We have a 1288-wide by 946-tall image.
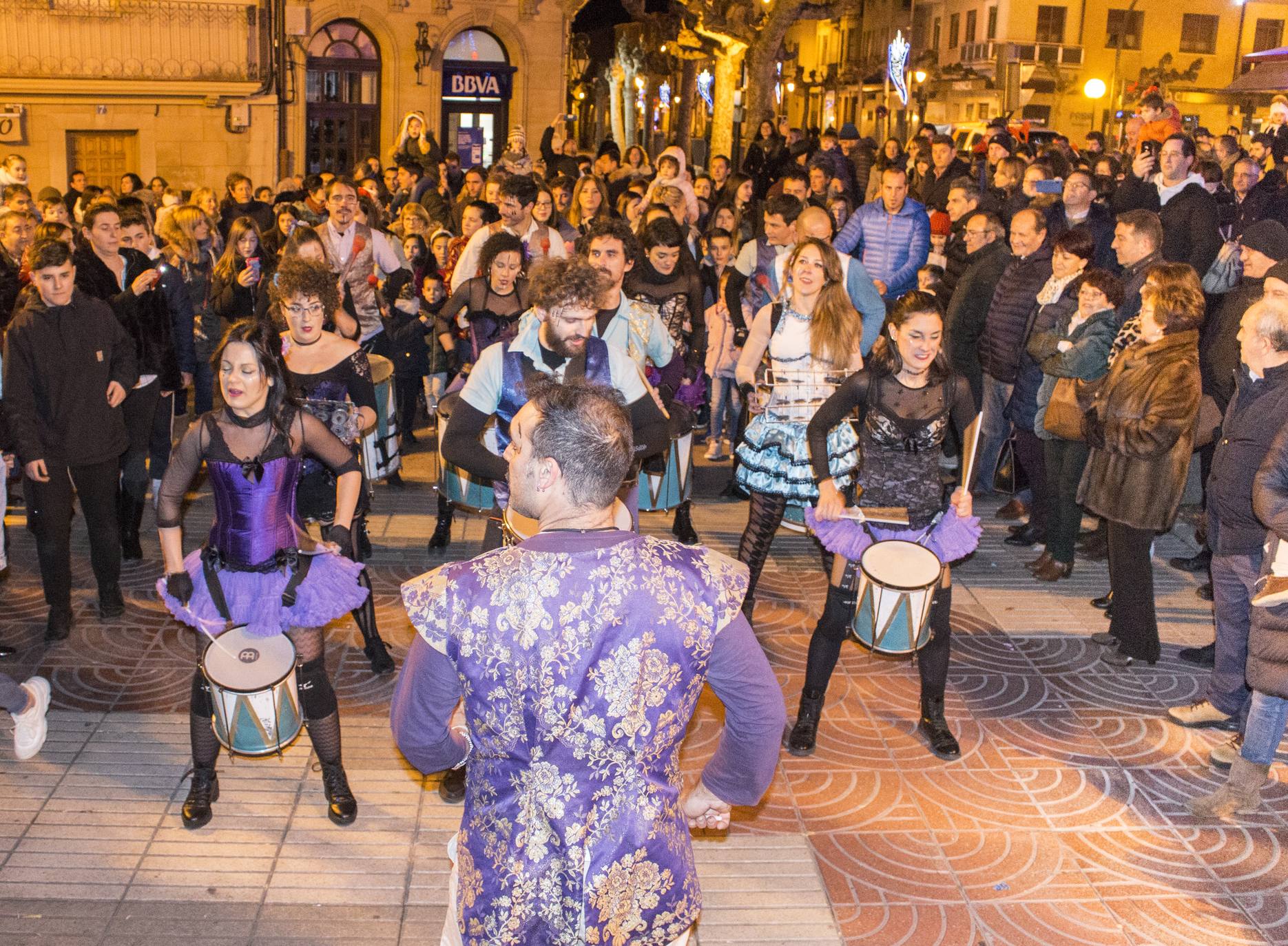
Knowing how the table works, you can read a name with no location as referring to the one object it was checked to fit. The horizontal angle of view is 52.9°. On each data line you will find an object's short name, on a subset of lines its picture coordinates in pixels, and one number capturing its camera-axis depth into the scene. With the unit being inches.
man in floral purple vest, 101.0
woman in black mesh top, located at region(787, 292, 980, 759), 210.2
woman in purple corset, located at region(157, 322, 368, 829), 181.5
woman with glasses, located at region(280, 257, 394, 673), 230.1
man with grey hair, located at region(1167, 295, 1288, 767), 213.5
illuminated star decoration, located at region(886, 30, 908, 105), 1381.6
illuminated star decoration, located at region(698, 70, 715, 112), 1433.3
